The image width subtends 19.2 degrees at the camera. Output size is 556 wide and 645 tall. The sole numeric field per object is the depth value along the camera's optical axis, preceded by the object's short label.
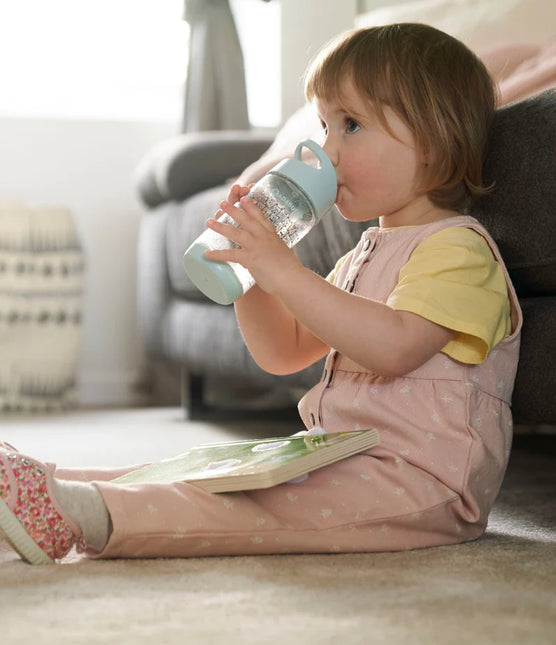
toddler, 1.38
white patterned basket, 3.00
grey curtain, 3.38
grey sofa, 1.48
